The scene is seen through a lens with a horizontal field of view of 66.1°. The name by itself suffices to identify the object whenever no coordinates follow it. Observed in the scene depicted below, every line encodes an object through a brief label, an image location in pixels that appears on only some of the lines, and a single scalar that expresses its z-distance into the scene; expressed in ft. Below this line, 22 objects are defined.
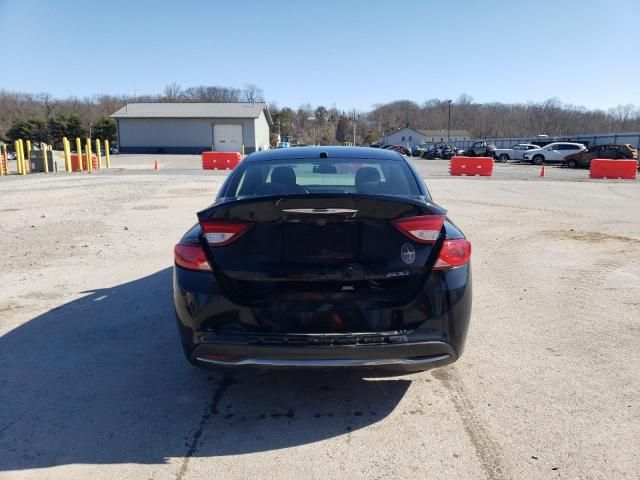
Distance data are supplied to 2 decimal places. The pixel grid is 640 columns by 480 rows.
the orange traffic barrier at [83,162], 99.02
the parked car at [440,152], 174.60
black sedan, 9.36
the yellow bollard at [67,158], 93.50
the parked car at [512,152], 151.57
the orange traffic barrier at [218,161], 104.73
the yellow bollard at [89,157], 98.19
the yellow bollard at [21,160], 85.81
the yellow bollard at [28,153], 92.18
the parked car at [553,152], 130.93
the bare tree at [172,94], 412.05
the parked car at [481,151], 158.30
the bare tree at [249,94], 440.04
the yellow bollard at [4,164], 88.21
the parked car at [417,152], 201.53
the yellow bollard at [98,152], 102.73
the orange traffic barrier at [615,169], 80.07
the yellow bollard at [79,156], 95.23
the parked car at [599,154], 109.19
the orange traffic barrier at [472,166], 86.99
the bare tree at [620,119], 437.58
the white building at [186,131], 195.42
